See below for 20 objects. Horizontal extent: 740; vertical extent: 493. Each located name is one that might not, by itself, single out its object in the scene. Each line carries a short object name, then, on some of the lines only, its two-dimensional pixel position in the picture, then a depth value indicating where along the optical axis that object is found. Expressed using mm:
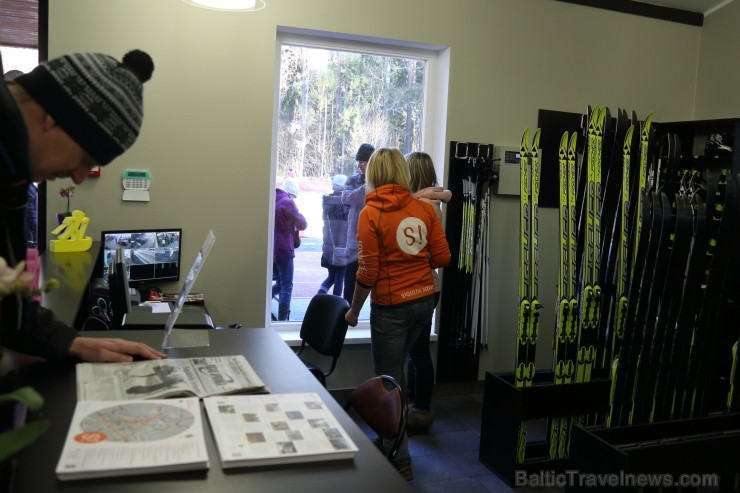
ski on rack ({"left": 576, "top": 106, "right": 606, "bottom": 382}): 3268
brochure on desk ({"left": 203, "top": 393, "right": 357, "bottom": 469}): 1013
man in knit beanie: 999
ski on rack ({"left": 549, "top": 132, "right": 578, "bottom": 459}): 3236
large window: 4012
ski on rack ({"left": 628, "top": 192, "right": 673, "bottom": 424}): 2758
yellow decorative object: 3146
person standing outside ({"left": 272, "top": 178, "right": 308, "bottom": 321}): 4035
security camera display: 3412
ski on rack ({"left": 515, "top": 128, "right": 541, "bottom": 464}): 3127
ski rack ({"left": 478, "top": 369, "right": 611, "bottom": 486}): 3051
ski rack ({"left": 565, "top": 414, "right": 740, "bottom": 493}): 2413
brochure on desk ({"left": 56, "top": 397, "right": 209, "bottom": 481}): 923
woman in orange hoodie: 2999
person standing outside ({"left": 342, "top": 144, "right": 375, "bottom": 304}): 4095
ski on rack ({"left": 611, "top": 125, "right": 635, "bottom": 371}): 3287
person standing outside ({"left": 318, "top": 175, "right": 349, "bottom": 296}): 4152
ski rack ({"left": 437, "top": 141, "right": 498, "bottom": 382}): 4156
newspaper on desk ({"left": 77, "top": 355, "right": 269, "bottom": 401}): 1216
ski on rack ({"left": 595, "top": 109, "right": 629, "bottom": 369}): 3312
